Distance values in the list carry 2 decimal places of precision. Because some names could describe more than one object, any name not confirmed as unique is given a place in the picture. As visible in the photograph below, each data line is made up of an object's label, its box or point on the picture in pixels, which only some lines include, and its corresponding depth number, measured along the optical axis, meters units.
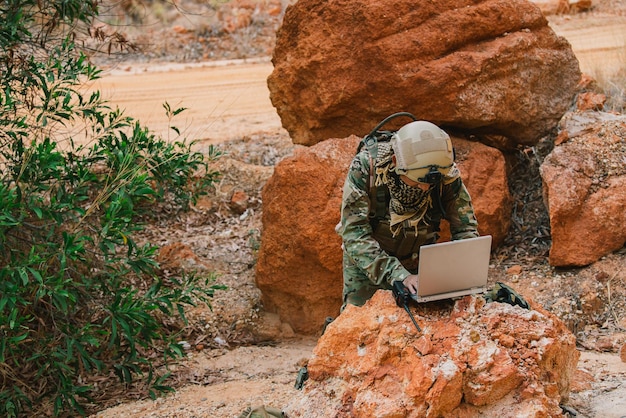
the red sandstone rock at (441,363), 3.09
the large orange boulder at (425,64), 5.68
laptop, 3.02
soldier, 3.42
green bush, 4.61
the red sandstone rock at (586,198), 5.53
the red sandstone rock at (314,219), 5.58
